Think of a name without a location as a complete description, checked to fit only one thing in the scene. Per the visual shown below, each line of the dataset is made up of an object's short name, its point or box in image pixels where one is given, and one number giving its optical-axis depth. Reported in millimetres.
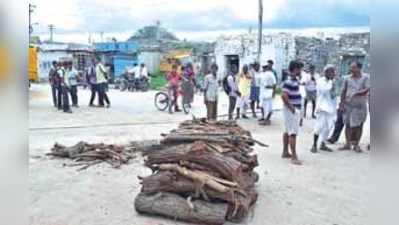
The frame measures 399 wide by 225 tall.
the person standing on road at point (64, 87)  11727
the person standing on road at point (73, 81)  11820
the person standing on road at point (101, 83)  12295
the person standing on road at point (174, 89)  12180
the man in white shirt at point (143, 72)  20325
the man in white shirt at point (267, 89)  9484
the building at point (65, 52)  22094
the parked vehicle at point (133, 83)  20008
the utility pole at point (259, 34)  15753
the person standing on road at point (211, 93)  9359
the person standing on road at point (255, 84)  10195
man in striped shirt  5820
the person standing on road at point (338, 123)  7140
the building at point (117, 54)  24359
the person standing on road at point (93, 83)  12393
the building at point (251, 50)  20188
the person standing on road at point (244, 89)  10383
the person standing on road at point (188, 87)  11688
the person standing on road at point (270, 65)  9702
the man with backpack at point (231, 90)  10148
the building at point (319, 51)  15086
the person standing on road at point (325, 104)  6910
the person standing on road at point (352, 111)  6258
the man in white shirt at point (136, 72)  20297
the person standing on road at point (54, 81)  12002
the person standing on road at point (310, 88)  10625
